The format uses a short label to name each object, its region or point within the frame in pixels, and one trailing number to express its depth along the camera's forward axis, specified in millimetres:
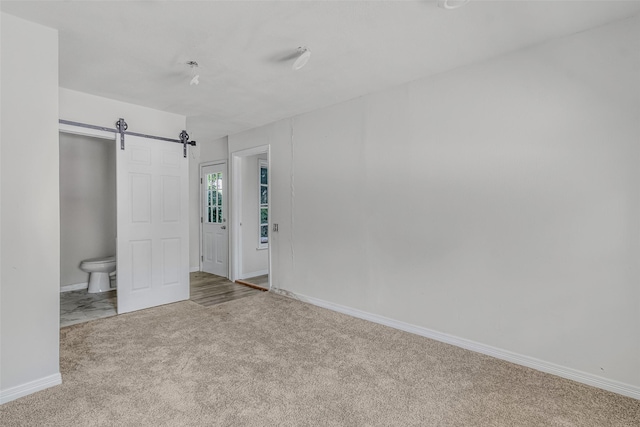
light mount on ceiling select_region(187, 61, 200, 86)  2678
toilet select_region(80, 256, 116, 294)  4445
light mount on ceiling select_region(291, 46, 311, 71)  2395
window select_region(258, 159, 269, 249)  5691
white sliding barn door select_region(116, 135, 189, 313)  3672
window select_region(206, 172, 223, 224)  5762
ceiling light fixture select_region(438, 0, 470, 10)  1856
